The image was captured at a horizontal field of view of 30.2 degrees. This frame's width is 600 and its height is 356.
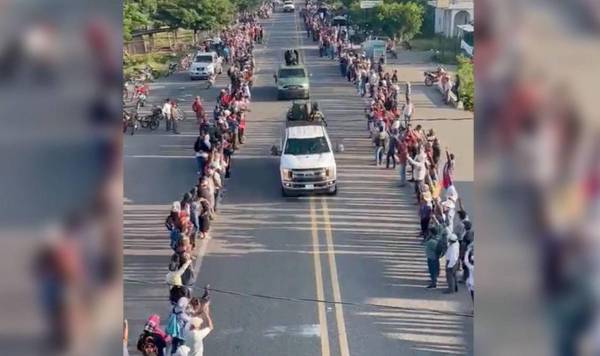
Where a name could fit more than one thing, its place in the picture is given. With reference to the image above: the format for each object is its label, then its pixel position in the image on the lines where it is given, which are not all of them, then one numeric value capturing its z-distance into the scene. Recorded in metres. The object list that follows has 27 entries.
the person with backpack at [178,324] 11.47
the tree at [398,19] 55.31
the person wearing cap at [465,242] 14.10
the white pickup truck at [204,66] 47.78
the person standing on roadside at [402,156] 22.66
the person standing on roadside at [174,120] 32.53
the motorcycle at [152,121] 33.12
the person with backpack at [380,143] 25.98
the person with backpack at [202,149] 23.52
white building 57.28
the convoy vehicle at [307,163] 22.19
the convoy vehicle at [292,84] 40.03
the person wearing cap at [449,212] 16.12
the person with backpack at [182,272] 14.16
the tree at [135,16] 39.56
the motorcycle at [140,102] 36.91
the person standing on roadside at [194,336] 11.40
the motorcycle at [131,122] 32.38
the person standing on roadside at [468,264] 13.23
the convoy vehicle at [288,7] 120.71
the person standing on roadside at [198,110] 30.71
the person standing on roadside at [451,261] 14.60
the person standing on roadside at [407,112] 28.91
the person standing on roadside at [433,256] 15.09
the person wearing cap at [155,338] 11.73
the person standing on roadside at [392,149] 25.03
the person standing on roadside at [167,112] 32.50
